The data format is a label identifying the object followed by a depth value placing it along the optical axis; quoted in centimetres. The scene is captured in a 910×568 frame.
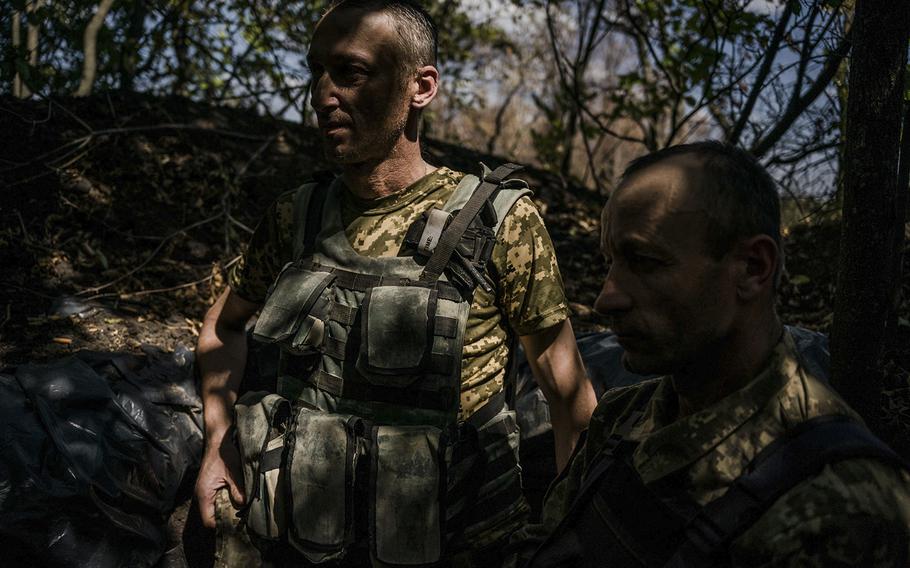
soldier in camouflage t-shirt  221
